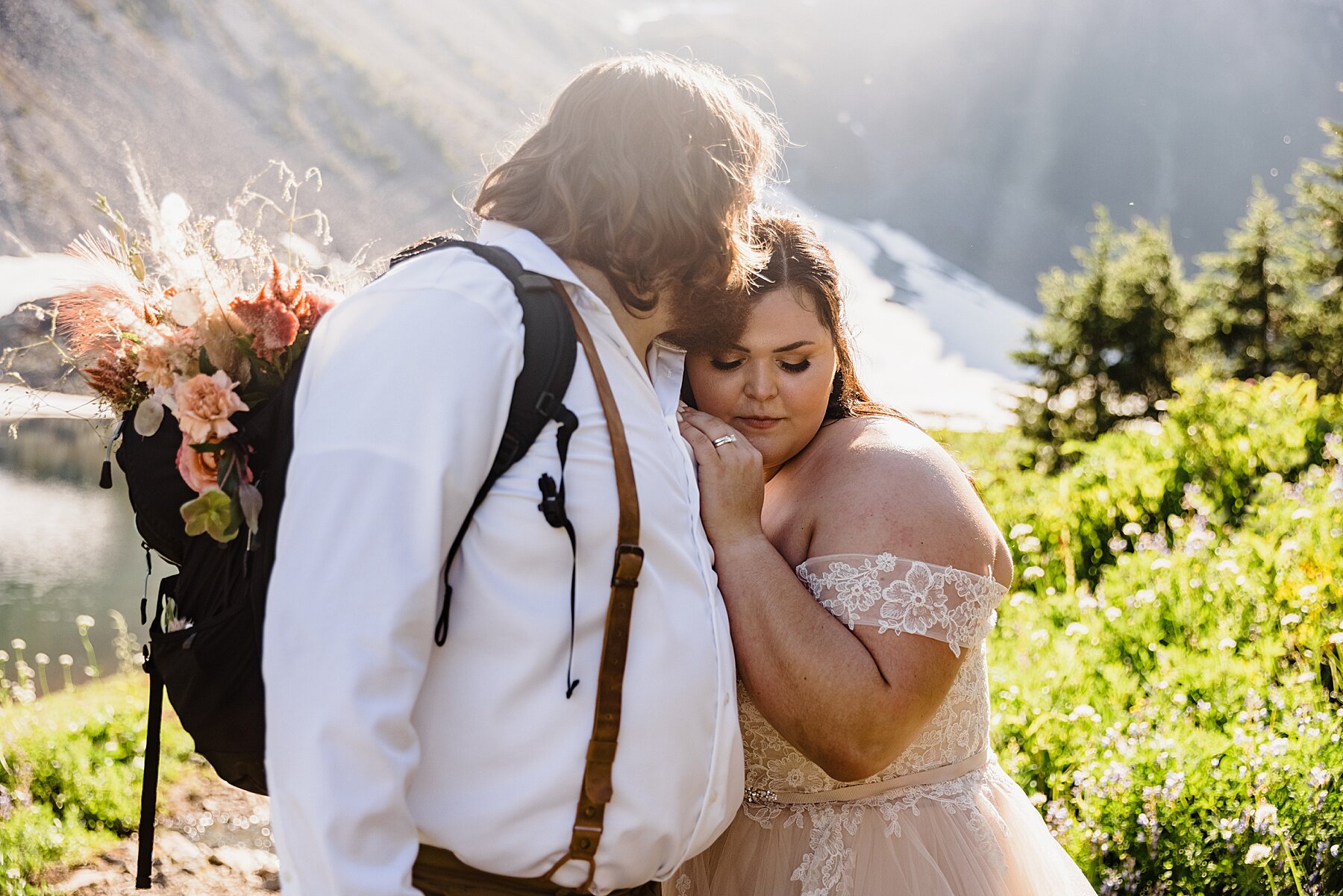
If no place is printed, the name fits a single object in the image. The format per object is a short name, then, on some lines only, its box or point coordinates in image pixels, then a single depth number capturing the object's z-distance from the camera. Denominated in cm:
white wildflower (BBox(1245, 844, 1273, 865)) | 231
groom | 105
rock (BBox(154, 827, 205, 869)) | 388
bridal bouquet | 126
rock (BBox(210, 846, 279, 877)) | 389
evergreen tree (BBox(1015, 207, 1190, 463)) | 1276
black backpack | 120
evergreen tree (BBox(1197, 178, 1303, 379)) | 1248
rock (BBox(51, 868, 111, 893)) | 334
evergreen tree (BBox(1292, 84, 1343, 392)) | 1086
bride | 163
